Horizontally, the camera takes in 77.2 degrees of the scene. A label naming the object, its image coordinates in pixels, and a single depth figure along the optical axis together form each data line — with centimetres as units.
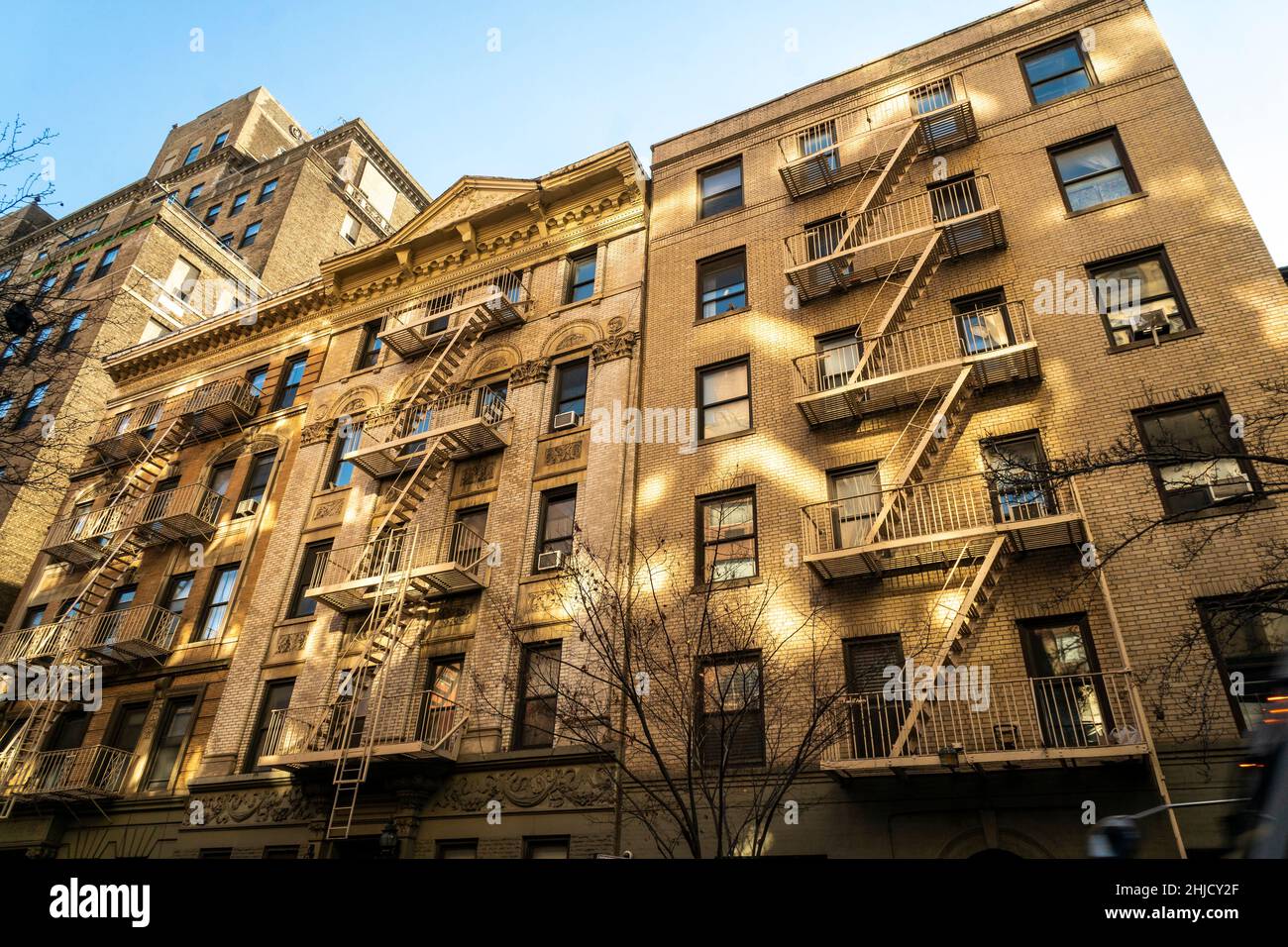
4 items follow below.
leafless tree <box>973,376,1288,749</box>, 1155
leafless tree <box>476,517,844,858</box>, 1373
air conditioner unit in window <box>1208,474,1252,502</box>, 1315
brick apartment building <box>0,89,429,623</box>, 3275
